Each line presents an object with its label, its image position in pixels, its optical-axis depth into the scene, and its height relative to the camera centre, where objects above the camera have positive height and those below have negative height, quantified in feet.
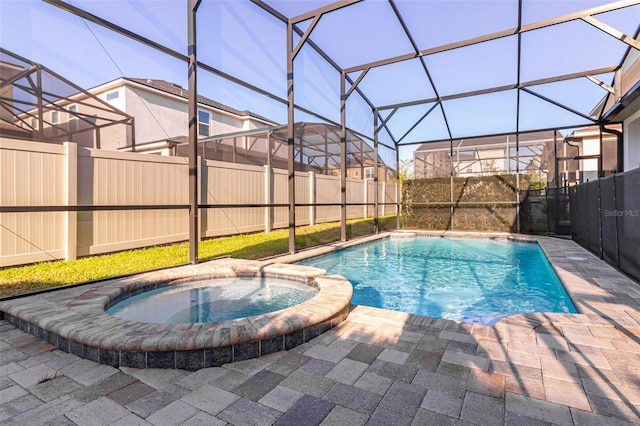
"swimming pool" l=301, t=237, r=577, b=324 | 14.20 -3.93
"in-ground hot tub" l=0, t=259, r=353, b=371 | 7.00 -2.74
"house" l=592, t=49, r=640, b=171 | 23.71 +8.14
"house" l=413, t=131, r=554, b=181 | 40.06 +7.91
